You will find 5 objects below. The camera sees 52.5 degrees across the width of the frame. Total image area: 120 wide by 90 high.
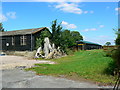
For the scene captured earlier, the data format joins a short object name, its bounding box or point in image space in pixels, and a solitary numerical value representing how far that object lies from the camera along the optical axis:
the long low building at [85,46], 36.99
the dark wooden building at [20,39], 22.95
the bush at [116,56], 2.64
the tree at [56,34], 21.52
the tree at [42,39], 20.92
